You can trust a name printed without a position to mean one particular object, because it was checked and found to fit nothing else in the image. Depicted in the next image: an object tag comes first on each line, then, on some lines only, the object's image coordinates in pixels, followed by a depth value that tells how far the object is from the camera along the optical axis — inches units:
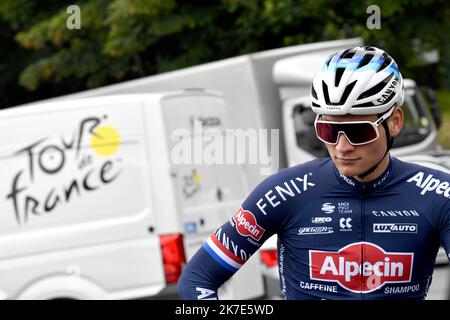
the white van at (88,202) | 628.4
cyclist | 246.5
